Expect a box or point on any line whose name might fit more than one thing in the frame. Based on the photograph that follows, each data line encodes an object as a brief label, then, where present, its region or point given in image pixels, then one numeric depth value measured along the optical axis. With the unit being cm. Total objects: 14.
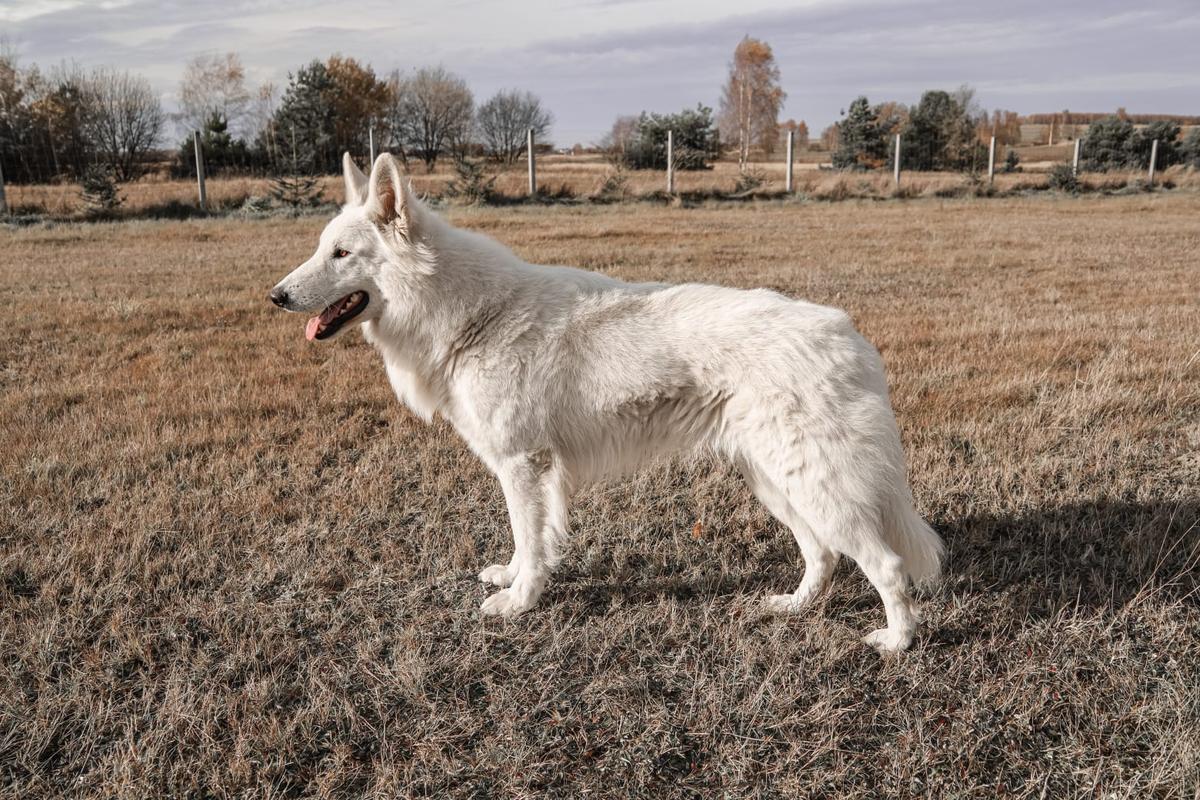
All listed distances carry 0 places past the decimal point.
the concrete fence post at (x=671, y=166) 2434
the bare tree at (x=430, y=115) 3819
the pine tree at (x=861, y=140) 3575
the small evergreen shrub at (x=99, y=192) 1955
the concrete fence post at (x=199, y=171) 2072
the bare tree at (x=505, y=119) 4006
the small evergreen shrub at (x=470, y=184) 2220
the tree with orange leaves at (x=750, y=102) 4703
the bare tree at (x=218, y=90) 3894
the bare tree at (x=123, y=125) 2716
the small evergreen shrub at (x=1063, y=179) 2747
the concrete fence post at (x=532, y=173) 2353
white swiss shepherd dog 304
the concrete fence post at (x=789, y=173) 2519
